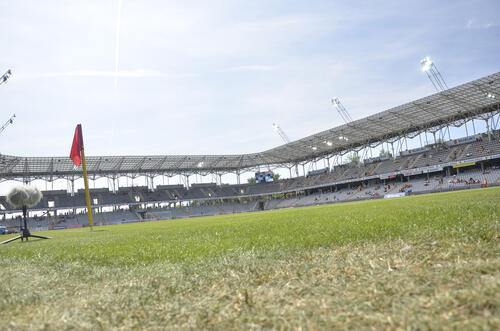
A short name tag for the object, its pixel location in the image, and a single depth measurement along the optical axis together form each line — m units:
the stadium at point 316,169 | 47.59
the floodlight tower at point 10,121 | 55.28
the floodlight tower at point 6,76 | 35.97
